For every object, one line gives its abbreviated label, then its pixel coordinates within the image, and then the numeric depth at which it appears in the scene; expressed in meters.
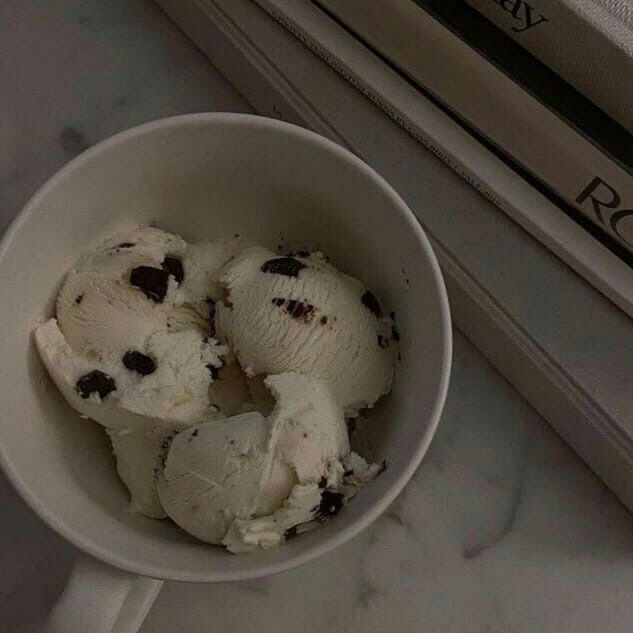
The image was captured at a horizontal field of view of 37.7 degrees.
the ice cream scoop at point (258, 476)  0.46
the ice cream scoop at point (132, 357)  0.50
